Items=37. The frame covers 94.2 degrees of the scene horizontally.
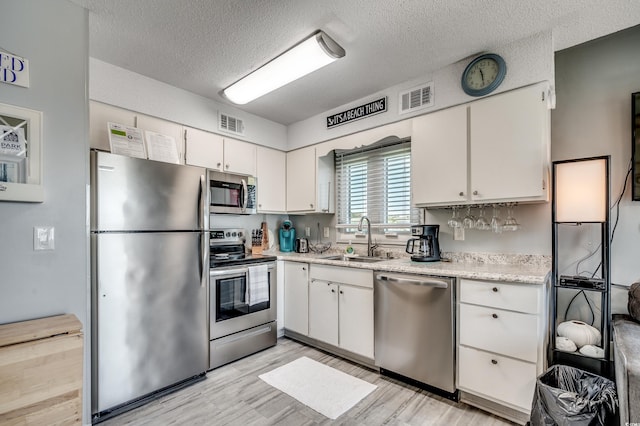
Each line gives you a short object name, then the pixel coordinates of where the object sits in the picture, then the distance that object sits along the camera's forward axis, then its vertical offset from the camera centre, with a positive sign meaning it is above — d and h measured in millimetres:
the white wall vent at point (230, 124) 3189 +966
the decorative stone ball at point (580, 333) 1909 -795
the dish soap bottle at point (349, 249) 3387 -434
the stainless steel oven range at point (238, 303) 2570 -848
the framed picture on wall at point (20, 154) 1474 +294
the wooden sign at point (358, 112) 2938 +1044
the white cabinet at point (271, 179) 3568 +407
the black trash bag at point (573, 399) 1454 -974
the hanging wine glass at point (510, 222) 2316 -81
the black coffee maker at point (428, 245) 2604 -295
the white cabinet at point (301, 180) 3584 +396
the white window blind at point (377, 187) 3123 +281
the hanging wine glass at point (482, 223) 2428 -92
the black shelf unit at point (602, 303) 1779 -577
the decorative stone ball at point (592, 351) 1789 -849
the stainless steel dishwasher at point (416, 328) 2096 -877
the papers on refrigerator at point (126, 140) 2215 +545
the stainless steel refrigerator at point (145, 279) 1944 -485
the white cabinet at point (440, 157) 2371 +456
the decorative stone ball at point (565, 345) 1876 -849
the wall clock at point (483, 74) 2180 +1041
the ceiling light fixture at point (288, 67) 2066 +1127
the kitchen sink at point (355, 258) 3021 -498
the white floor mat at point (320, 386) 2088 -1356
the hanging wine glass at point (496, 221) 2391 -78
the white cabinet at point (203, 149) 2918 +641
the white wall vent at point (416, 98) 2589 +1020
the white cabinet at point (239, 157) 3243 +620
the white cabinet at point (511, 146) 2037 +473
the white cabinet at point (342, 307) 2576 -889
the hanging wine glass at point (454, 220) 2574 -75
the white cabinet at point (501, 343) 1798 -841
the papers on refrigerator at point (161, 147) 2412 +535
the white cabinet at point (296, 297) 3070 -906
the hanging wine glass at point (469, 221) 2518 -80
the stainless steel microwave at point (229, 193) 2754 +179
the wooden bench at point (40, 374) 1222 -700
